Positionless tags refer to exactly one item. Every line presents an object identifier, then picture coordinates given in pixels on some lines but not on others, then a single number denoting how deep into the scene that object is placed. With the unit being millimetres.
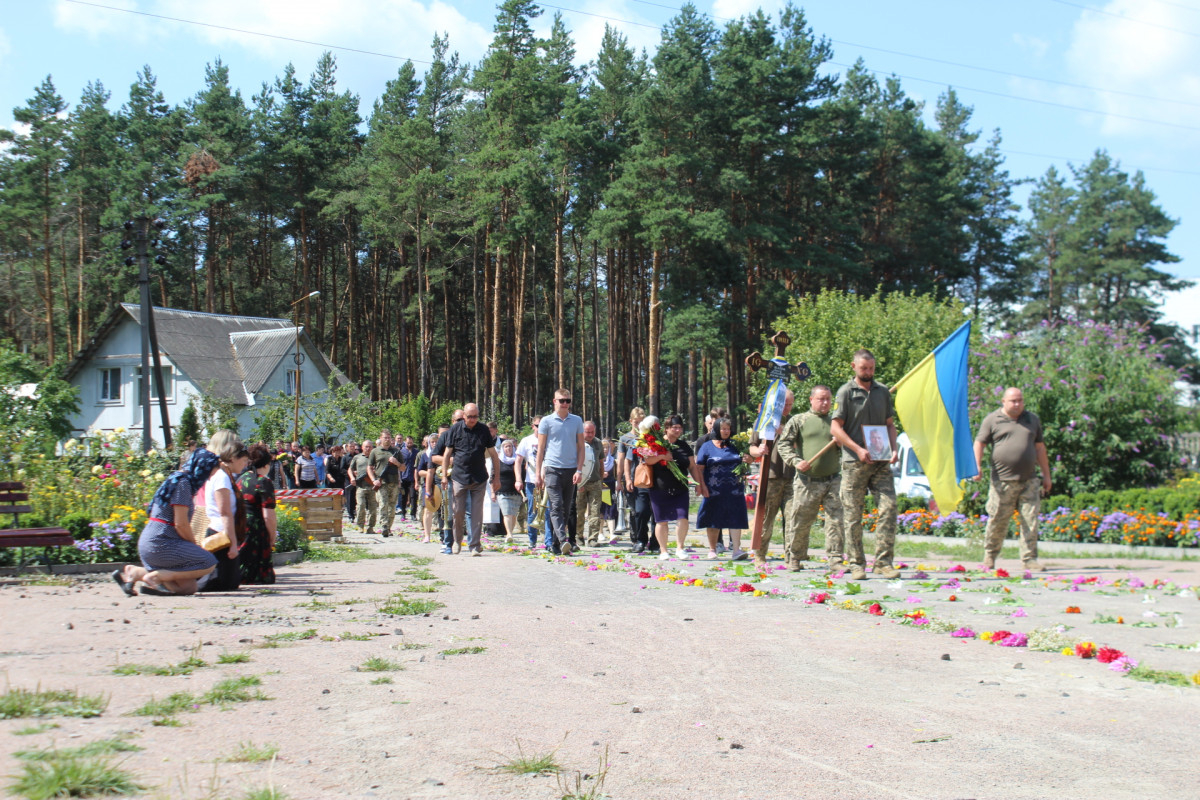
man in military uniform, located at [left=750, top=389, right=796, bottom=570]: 11898
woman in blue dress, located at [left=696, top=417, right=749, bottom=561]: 13273
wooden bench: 9961
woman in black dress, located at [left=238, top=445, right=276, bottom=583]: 10320
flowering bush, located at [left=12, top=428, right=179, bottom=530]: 13133
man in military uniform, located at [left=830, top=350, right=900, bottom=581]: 10391
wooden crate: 17875
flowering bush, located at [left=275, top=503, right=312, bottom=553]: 13484
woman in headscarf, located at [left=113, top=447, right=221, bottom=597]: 8867
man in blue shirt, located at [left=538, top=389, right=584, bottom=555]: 14258
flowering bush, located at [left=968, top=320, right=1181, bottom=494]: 16828
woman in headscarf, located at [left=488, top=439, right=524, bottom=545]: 17391
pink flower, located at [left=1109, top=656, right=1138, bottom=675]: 5952
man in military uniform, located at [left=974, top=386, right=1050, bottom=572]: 11047
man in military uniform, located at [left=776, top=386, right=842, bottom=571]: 11070
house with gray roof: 49062
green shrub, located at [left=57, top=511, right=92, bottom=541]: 11859
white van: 20328
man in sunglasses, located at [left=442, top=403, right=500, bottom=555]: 14281
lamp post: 35981
